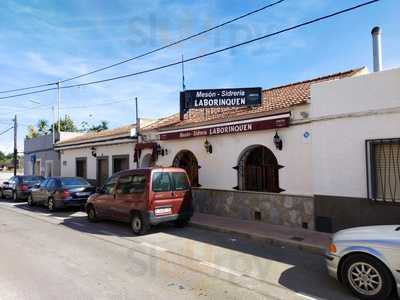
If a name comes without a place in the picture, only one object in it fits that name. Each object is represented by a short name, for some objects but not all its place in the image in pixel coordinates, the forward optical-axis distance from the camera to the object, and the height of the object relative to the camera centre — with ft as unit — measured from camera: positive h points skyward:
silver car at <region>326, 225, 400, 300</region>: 15.16 -4.67
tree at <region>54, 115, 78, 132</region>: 178.20 +21.32
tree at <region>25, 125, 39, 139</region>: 177.47 +17.70
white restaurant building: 26.25 +0.73
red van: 30.71 -3.16
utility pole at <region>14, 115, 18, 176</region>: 99.67 +6.55
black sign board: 39.63 +7.36
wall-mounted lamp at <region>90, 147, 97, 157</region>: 64.39 +2.40
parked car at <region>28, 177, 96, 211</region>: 45.34 -3.51
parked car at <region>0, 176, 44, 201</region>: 60.64 -3.47
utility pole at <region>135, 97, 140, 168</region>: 53.02 +5.19
